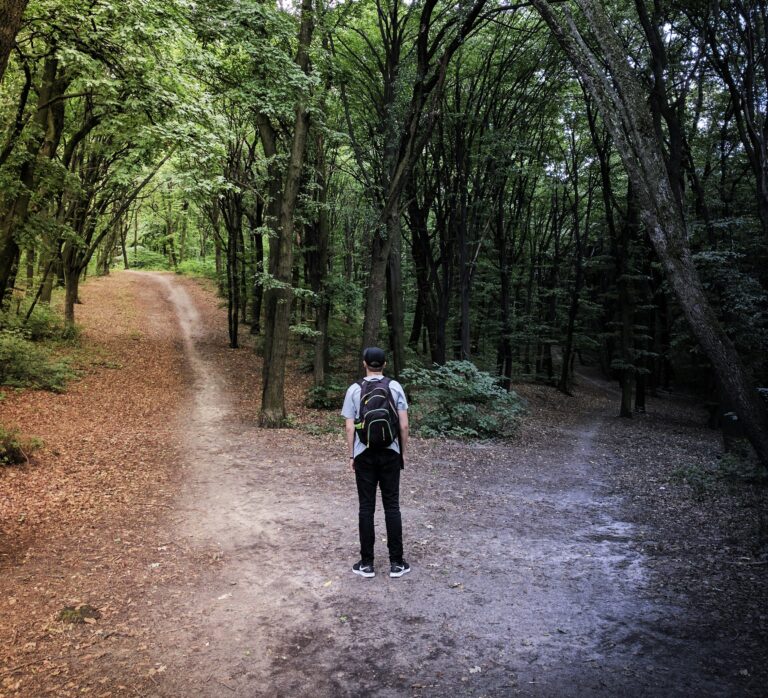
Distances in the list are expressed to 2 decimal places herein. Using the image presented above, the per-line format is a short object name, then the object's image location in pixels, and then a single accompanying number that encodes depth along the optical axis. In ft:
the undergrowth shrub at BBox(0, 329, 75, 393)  41.55
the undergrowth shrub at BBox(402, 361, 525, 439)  39.96
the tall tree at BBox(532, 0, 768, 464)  15.94
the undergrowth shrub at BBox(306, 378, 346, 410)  49.96
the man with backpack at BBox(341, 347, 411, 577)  14.97
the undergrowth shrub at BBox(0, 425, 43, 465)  25.09
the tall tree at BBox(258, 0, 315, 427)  39.34
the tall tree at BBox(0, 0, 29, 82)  12.21
